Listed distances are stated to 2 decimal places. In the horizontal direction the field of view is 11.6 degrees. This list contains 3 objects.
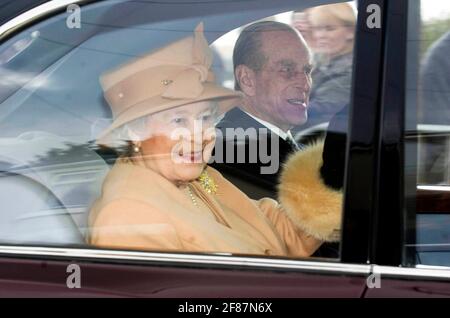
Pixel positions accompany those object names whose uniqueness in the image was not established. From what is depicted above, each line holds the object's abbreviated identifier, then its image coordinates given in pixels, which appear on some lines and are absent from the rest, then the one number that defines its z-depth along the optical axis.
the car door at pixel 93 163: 4.76
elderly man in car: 4.87
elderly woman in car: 4.86
